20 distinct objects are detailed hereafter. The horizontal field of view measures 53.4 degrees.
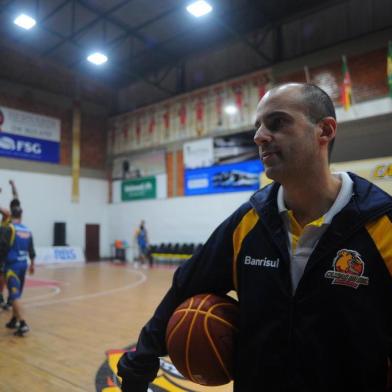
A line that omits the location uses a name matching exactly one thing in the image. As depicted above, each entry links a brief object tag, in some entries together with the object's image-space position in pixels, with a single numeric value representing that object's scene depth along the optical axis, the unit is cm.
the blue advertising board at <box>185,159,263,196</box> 1421
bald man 119
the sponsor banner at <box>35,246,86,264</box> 1591
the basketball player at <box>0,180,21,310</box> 578
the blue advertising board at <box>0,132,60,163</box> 1598
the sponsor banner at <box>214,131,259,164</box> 1441
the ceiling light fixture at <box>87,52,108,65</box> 1328
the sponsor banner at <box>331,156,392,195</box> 951
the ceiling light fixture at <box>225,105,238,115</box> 1497
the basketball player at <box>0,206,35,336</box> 546
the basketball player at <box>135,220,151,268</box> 1655
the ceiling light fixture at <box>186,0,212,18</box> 1077
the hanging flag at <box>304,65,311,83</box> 1290
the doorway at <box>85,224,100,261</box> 1864
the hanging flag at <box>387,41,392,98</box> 1105
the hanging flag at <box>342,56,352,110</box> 1183
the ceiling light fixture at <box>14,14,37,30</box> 1131
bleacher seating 1544
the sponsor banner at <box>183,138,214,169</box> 1566
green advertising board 1775
